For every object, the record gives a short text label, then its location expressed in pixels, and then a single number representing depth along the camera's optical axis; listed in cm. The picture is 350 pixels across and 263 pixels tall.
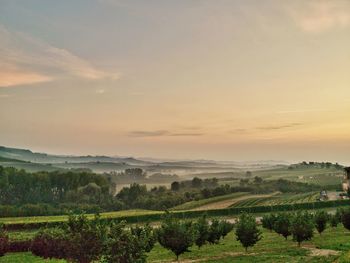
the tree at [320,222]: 5788
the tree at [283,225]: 5384
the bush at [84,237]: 2838
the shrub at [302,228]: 4559
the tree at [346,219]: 5709
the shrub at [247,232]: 4388
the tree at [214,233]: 5403
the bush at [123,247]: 2503
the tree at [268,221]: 7014
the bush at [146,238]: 2612
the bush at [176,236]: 3881
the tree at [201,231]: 5016
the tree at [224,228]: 6000
